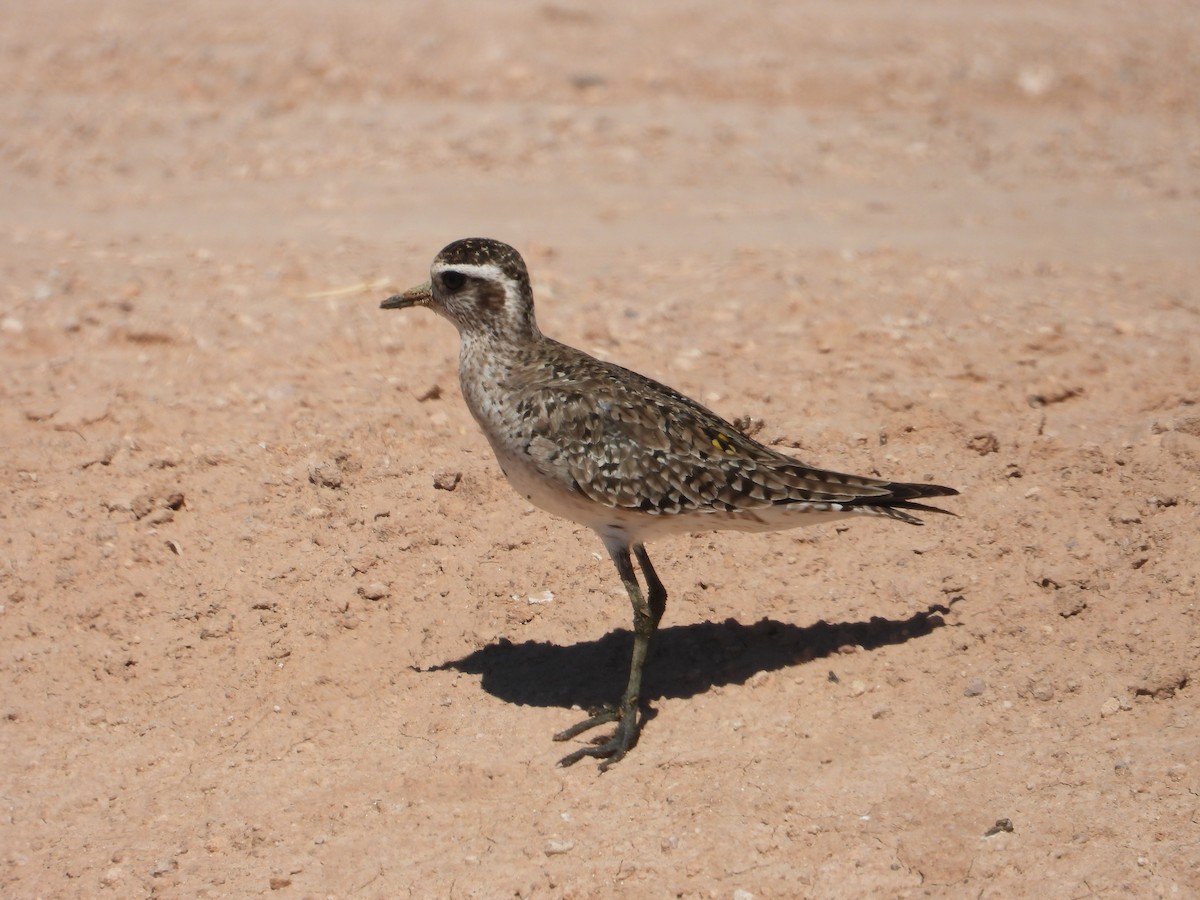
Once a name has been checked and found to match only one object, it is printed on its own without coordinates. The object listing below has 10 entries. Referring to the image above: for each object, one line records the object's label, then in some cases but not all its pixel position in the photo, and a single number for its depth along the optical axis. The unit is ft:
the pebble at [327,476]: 54.70
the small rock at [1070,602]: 48.57
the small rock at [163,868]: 41.86
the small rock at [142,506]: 53.72
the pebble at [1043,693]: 45.78
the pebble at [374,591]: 50.85
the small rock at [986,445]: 55.76
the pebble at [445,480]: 54.19
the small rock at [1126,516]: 51.47
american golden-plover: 43.83
